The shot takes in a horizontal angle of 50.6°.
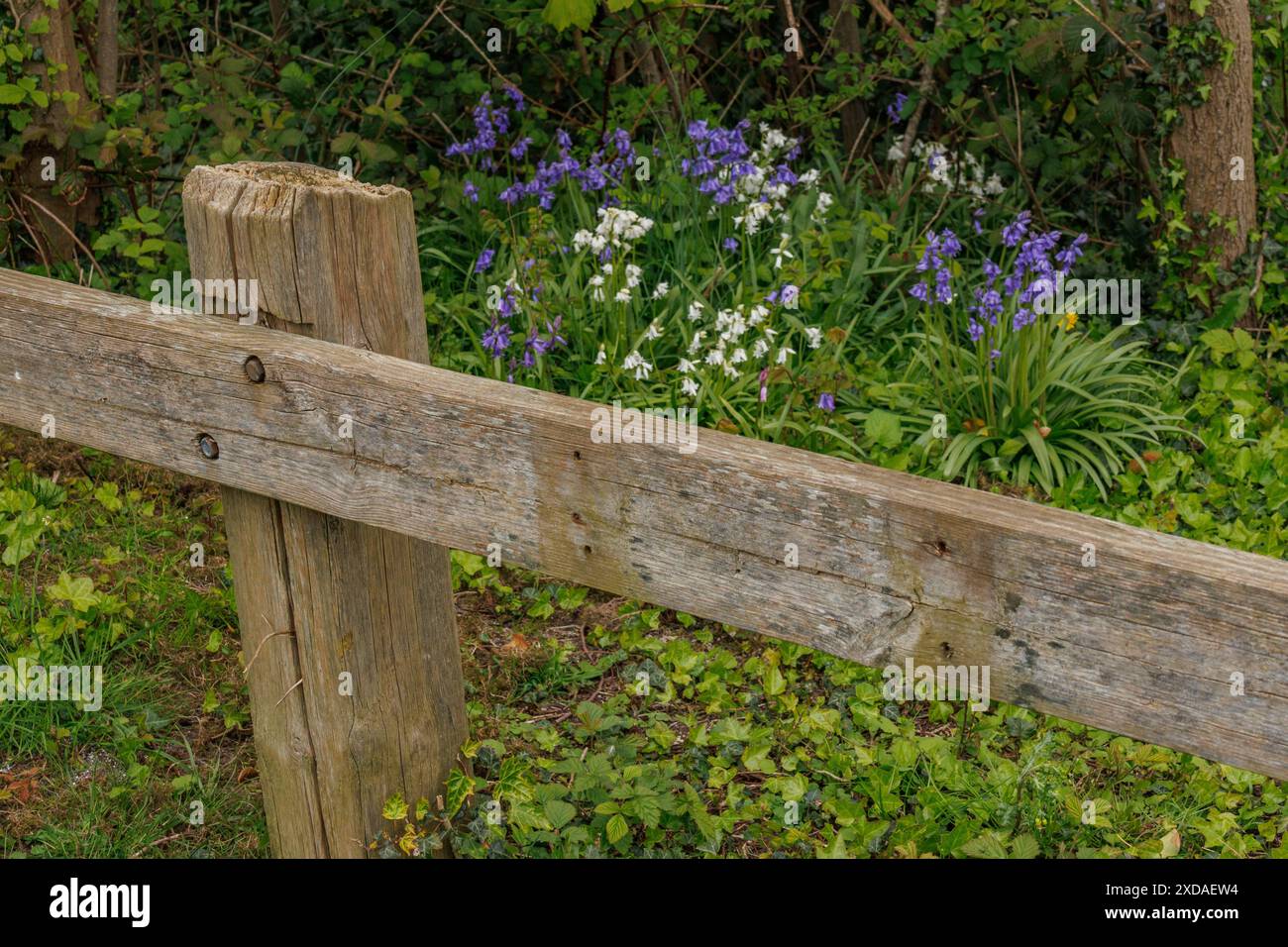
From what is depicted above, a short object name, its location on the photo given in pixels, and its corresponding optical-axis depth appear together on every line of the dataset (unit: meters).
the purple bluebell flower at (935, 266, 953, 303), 4.41
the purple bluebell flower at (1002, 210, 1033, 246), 4.48
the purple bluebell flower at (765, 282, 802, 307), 4.21
